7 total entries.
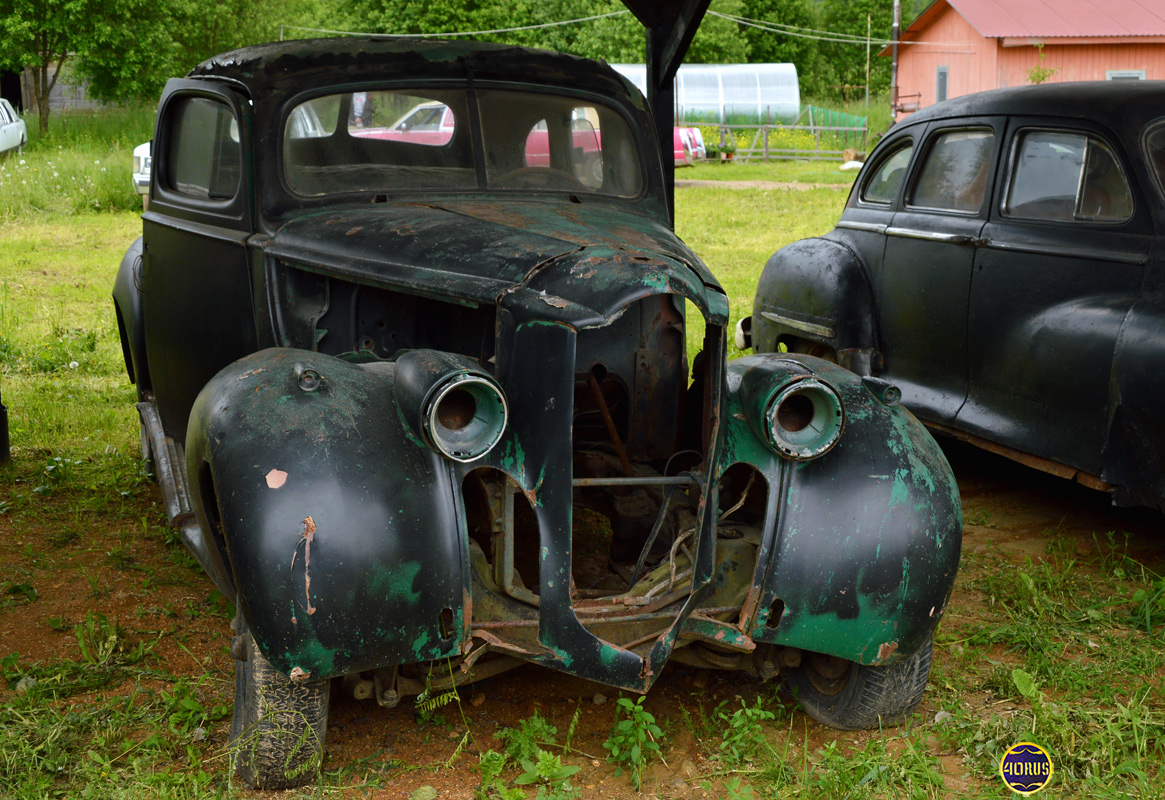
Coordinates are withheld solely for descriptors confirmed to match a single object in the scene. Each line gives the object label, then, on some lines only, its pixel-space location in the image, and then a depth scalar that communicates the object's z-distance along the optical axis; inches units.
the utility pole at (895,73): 1056.8
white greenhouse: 1189.1
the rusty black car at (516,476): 96.3
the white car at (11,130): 682.2
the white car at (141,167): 538.0
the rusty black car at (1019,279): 157.2
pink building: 840.9
